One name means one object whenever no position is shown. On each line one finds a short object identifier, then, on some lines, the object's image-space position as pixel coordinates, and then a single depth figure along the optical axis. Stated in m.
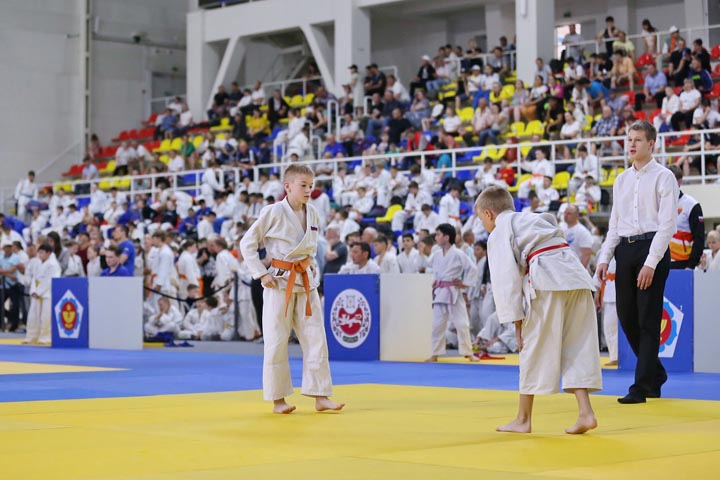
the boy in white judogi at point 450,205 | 18.27
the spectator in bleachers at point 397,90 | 25.41
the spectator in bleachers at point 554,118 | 20.61
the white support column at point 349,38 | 27.59
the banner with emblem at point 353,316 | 12.89
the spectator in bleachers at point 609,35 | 22.97
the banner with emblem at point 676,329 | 10.68
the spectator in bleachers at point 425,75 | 25.86
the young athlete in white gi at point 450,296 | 12.33
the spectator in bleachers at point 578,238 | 13.27
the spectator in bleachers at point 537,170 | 17.98
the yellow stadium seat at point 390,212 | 19.88
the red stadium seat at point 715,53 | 22.23
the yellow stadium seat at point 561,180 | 18.50
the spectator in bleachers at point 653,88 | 20.69
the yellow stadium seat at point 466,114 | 23.38
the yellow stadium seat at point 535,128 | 21.14
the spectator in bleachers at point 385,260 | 14.10
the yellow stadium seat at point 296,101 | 28.88
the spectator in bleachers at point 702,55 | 20.56
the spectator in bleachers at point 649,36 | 22.77
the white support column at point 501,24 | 28.11
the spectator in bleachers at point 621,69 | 21.83
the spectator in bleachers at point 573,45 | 24.34
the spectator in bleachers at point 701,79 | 19.89
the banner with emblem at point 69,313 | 15.78
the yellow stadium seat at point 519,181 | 18.36
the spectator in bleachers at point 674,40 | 21.07
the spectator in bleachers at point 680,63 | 20.50
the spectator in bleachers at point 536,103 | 21.50
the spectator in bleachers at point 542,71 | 22.73
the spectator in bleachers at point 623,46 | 22.15
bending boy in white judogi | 5.78
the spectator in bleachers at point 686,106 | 18.95
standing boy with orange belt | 7.09
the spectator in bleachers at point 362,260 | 13.47
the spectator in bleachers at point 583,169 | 17.56
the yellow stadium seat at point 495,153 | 20.45
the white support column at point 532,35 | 23.97
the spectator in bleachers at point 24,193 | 28.08
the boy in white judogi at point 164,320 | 16.80
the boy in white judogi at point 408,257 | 15.13
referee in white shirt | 7.43
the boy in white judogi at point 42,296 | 16.27
